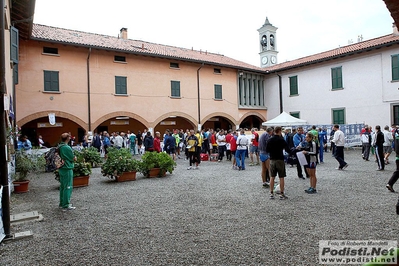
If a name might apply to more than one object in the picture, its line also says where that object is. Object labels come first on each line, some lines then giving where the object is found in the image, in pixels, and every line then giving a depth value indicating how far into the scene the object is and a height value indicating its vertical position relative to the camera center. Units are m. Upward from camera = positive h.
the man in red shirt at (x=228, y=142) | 15.86 -0.35
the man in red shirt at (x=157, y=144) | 15.64 -0.34
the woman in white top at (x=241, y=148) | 12.30 -0.53
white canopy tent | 20.62 +0.84
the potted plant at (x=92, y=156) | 13.11 -0.73
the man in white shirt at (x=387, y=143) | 13.45 -0.53
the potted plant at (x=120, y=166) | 10.53 -0.95
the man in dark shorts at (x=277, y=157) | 7.31 -0.55
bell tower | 38.59 +11.41
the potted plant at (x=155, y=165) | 11.45 -1.02
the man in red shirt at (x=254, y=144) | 13.95 -0.44
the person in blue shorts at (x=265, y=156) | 9.01 -0.64
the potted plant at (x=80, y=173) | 9.78 -1.08
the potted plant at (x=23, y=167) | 8.90 -0.76
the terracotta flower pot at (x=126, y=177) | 10.70 -1.36
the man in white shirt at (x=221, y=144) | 16.78 -0.46
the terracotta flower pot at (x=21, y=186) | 9.07 -1.34
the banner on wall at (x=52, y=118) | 18.19 +1.29
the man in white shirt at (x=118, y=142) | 19.35 -0.22
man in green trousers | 6.90 -0.75
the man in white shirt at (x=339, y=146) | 11.69 -0.53
